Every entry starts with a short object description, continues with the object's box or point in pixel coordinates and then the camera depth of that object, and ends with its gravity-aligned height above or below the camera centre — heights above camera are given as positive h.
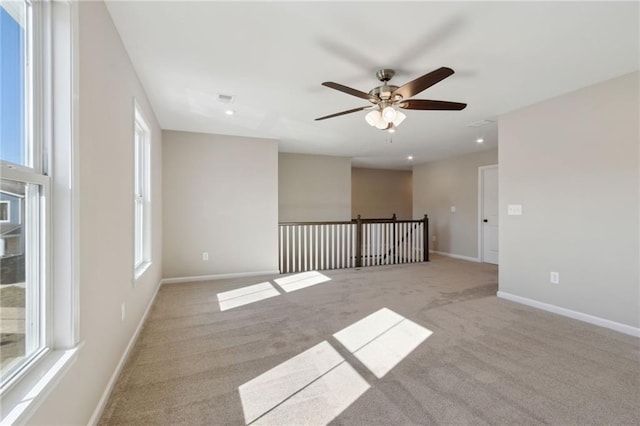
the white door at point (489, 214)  6.34 -0.06
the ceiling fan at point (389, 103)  2.50 +0.98
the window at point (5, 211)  1.06 +0.01
